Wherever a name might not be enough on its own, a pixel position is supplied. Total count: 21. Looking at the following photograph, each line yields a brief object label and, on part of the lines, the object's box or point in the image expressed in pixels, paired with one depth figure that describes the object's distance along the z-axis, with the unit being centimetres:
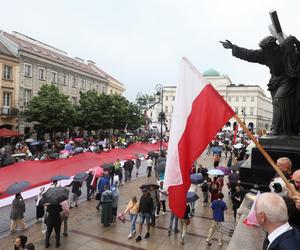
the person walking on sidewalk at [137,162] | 1979
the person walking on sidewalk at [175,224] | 1001
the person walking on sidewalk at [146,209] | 965
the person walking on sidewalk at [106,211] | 1062
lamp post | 2305
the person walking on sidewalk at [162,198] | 1209
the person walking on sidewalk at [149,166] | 2002
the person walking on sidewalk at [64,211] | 949
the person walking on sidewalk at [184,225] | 926
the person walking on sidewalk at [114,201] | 1101
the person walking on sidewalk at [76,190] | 1253
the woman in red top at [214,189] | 1157
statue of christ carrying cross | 720
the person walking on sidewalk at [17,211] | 983
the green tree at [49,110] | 3152
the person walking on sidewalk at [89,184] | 1394
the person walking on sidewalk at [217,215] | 906
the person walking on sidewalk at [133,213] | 973
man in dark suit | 250
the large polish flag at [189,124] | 459
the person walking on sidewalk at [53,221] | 885
